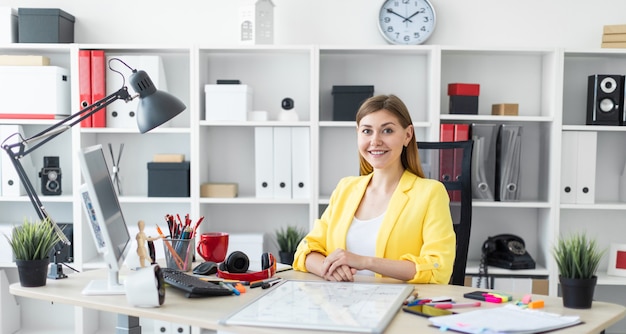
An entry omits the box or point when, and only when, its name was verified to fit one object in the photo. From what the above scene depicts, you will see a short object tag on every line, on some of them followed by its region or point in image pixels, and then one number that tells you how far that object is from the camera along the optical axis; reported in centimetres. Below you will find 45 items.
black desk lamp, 208
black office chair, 255
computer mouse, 218
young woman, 215
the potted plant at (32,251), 202
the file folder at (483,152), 357
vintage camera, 372
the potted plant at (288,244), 364
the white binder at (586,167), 357
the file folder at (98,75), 356
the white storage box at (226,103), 362
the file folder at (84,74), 357
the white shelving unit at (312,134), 362
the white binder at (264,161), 364
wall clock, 371
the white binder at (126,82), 360
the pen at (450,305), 179
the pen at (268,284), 200
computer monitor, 180
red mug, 230
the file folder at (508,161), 356
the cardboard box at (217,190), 367
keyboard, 188
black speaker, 355
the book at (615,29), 358
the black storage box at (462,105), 362
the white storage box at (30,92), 360
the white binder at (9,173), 361
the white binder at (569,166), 358
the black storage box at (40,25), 359
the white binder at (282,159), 363
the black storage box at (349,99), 365
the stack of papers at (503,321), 156
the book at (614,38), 357
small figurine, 201
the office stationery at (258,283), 201
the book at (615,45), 357
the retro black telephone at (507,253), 358
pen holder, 222
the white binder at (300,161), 362
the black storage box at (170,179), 364
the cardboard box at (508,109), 363
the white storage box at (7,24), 363
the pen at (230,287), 192
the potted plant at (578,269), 177
